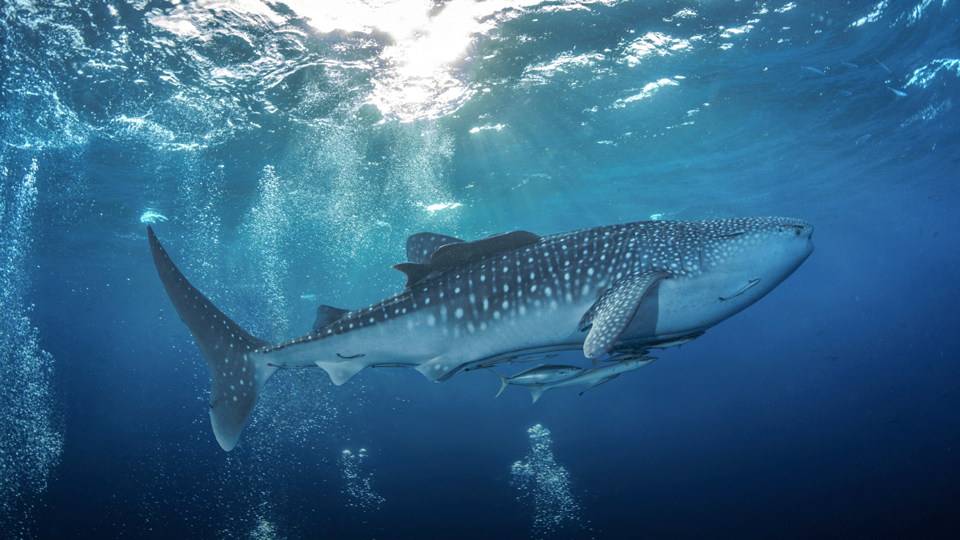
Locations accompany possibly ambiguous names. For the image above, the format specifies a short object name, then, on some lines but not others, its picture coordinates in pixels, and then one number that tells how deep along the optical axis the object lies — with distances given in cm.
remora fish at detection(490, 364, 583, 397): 517
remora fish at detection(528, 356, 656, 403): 472
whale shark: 291
